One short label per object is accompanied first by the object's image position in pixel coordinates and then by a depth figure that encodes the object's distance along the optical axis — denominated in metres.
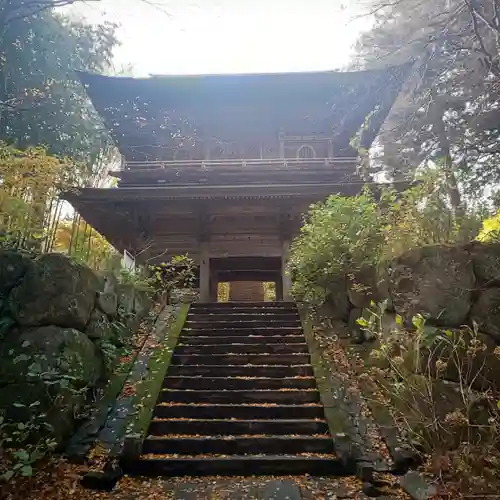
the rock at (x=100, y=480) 3.78
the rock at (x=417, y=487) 3.45
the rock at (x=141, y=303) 7.54
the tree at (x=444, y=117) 6.56
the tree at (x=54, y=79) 13.05
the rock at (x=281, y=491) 3.65
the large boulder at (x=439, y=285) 4.52
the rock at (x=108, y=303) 5.82
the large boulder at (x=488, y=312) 4.30
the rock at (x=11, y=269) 4.87
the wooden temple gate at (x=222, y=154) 12.04
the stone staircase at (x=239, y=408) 4.20
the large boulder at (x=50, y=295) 4.76
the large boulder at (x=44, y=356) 4.32
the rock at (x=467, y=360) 4.04
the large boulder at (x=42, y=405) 4.10
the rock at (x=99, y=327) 5.40
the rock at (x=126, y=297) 6.75
